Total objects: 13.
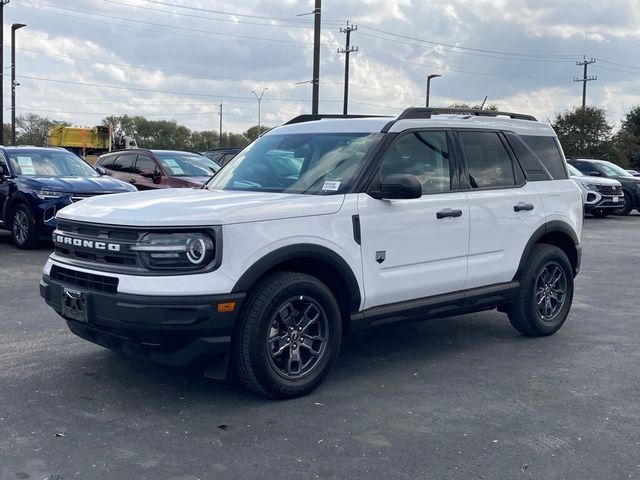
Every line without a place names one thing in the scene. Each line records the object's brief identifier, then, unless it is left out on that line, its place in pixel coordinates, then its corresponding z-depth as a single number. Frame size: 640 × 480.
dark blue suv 11.59
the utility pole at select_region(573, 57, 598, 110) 61.50
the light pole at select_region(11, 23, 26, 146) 35.09
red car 14.66
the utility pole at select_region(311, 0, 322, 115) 24.84
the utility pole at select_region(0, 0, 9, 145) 28.95
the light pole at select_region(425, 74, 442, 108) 51.53
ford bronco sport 4.39
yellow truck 39.44
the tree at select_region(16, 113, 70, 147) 71.69
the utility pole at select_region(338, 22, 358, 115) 39.59
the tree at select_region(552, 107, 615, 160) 41.84
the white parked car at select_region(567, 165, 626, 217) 20.77
